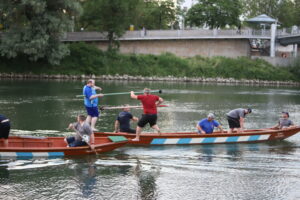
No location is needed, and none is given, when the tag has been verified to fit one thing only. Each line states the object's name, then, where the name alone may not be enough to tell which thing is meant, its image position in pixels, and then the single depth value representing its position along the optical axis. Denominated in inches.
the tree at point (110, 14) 2460.6
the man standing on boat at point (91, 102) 773.9
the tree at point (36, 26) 2107.0
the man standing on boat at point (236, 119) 830.5
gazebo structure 2624.5
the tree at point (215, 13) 2962.6
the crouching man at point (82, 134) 657.0
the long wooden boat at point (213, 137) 767.1
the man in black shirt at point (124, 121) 781.9
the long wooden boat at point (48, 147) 647.8
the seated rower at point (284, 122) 874.8
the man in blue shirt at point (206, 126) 804.0
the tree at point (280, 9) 3427.9
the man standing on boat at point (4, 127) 644.7
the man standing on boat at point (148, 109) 737.6
